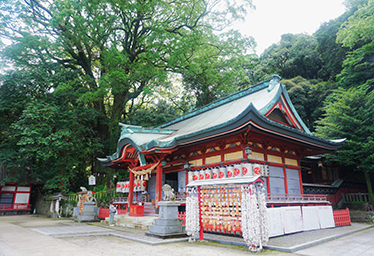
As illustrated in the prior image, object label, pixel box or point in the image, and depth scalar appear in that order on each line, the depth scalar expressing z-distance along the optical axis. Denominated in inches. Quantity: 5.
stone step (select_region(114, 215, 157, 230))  451.5
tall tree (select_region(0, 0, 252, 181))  776.3
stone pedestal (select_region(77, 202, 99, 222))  607.2
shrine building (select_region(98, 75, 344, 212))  414.6
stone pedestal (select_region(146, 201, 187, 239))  331.0
